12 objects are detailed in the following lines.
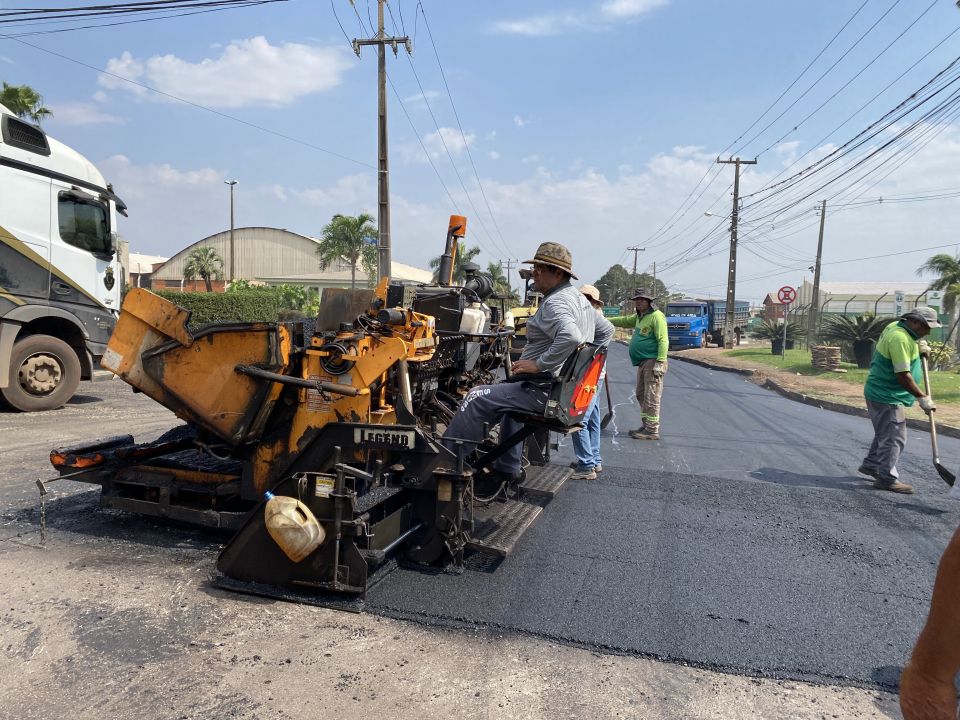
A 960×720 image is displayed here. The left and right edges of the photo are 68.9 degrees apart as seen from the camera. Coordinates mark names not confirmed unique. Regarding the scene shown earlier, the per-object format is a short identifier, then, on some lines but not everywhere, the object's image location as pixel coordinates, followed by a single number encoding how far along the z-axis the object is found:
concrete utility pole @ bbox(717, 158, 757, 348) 31.34
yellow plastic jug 3.34
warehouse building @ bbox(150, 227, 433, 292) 65.69
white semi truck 8.51
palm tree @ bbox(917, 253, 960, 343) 25.33
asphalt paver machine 3.50
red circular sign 20.48
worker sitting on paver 3.95
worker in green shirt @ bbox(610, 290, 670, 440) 8.02
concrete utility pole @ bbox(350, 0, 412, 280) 18.42
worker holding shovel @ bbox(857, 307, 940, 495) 5.87
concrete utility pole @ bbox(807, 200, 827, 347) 26.25
